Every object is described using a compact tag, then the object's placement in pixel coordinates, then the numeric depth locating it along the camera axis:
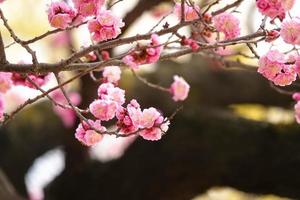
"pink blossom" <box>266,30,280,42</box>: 3.69
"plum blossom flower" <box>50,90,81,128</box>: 7.75
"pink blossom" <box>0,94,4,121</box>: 4.10
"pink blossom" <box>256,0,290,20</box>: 3.85
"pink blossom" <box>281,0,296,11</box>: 3.83
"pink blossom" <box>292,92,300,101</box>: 4.67
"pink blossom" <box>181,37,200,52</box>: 3.96
